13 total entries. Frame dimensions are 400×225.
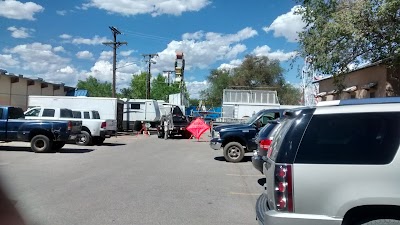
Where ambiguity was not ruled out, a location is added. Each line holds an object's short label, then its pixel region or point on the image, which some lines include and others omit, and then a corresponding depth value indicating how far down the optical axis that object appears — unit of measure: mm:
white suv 4234
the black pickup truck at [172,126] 30984
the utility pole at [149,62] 65812
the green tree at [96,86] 96956
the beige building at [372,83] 21047
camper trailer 36969
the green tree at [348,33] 15000
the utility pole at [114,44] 42400
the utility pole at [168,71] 104812
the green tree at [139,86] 87438
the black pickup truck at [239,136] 15758
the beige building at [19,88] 33812
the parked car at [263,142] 9938
